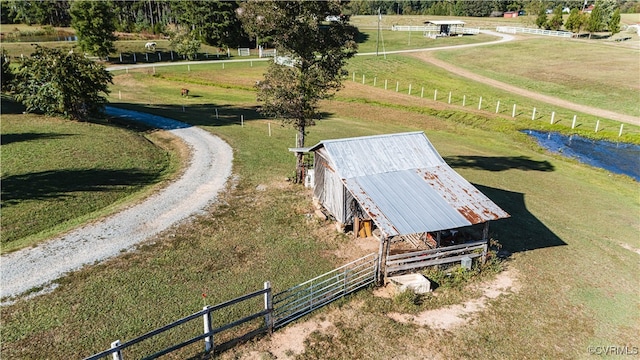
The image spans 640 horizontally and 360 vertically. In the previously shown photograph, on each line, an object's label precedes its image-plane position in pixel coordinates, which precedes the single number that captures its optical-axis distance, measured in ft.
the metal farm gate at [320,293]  47.64
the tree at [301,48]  75.72
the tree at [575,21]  335.67
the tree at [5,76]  133.69
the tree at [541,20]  379.96
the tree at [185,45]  262.67
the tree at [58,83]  114.73
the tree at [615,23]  327.88
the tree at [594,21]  332.19
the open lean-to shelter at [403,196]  55.42
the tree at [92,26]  237.45
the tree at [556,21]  371.00
